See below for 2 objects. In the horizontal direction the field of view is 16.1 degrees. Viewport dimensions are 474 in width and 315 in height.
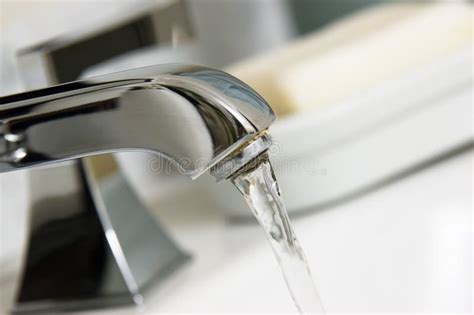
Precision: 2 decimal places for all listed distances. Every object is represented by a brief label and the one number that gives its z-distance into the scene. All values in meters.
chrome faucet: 0.55
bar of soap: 0.76
